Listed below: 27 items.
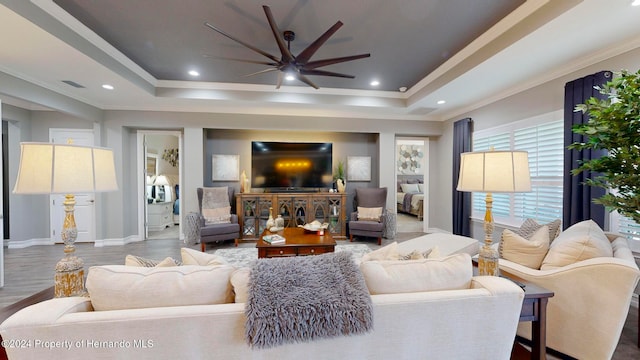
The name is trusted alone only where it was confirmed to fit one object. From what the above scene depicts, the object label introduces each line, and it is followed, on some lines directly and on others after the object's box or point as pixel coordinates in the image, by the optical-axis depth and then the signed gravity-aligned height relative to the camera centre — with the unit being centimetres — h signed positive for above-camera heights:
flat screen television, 501 +21
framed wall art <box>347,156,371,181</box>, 546 +18
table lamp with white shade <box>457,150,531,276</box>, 149 +0
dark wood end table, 134 -75
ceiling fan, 225 +119
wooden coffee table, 295 -85
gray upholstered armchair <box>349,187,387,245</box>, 453 -72
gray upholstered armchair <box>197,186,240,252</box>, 410 -74
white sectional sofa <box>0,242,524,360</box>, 92 -58
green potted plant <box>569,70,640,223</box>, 160 +26
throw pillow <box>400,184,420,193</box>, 844 -39
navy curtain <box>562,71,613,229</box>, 258 +19
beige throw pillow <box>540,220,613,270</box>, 160 -46
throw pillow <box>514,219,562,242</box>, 212 -46
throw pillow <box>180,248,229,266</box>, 137 -46
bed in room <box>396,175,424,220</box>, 707 -57
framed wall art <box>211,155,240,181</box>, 514 +17
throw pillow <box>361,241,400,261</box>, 146 -47
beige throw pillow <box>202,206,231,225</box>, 442 -72
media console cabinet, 473 -65
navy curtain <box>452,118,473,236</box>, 453 -33
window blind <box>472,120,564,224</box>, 315 +8
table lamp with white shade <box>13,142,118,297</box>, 120 -1
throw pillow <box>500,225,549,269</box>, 182 -53
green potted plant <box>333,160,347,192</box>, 502 -2
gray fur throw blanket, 96 -51
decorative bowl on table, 343 -71
